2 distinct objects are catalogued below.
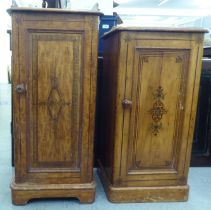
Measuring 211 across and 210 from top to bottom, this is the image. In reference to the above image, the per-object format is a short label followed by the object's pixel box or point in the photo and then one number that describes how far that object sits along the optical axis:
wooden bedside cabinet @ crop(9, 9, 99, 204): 1.47
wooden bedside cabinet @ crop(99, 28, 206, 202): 1.56
